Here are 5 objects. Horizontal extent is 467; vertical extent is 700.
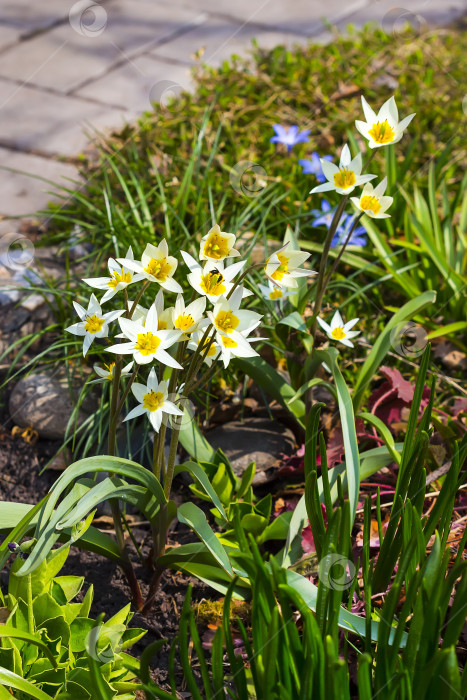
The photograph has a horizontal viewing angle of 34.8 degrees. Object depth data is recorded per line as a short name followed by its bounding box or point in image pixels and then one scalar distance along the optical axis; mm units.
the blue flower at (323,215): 2496
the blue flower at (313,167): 2676
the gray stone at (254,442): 1974
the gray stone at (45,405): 2137
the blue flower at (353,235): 2441
